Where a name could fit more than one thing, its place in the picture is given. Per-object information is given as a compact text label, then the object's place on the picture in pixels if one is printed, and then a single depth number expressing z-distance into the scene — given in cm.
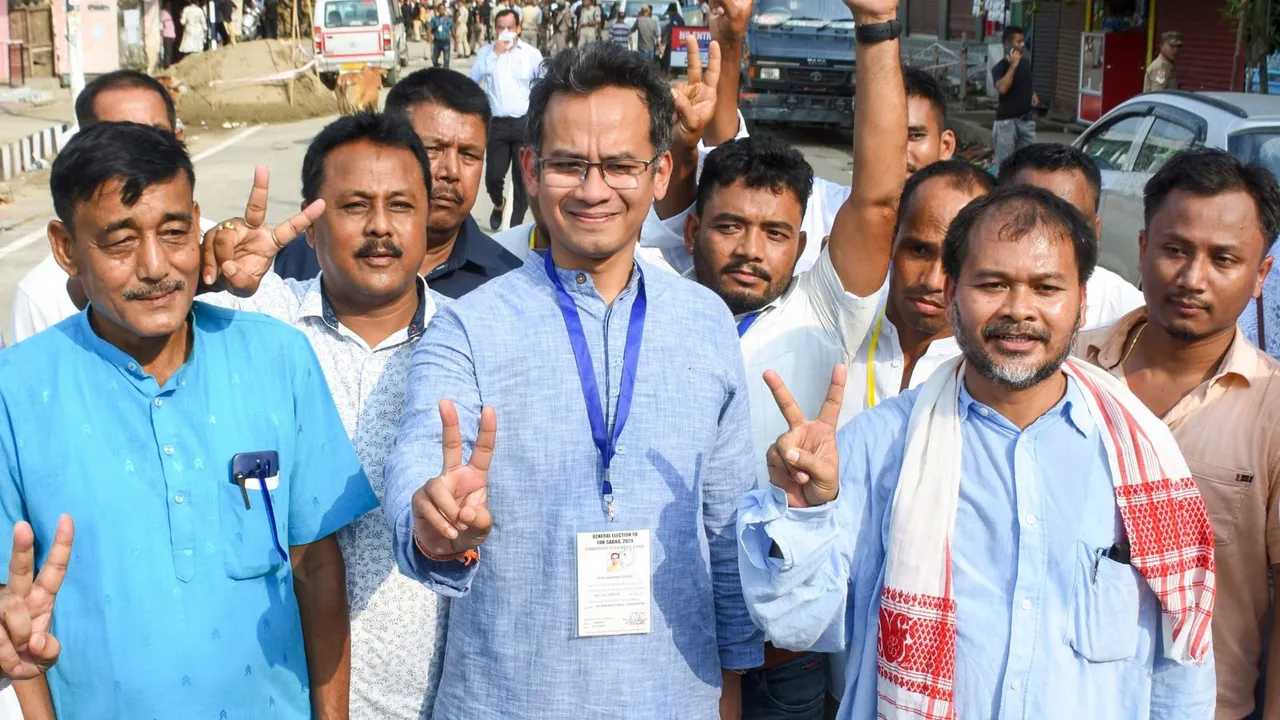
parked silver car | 673
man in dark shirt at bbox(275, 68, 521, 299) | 361
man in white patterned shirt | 254
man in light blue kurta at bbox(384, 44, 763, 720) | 215
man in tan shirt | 255
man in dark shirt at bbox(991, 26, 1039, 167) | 1312
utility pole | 1756
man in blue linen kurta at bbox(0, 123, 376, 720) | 214
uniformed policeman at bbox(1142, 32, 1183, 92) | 1320
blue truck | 1781
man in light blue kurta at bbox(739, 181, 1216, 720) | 211
